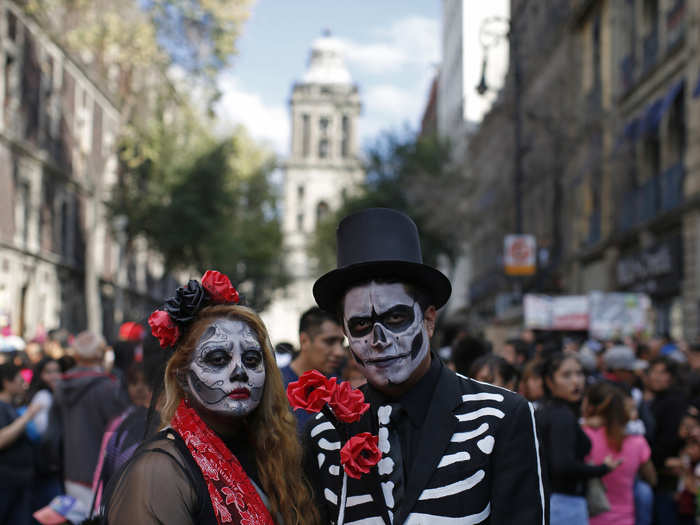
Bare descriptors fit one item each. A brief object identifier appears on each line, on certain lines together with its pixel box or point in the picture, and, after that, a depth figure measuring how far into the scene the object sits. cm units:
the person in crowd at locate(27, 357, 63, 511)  787
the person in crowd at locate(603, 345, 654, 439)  872
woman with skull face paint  314
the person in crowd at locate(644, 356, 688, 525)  806
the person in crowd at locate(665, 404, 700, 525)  712
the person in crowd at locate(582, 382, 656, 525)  658
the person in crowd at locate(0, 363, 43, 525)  751
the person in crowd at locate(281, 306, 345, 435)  664
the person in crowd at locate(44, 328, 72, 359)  1320
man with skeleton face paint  310
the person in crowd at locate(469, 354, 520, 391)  684
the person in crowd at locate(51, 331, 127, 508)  748
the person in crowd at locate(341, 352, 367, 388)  747
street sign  2008
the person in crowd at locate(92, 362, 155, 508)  493
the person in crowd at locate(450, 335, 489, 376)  827
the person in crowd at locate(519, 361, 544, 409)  699
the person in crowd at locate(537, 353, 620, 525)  613
